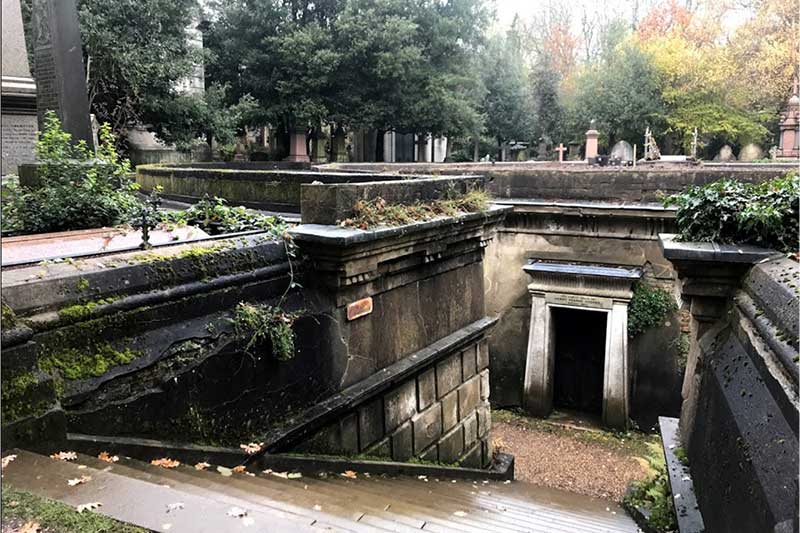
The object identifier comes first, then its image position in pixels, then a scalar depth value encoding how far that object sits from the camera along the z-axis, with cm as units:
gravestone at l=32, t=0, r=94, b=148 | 843
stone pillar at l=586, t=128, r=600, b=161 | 2370
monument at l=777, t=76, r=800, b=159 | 2550
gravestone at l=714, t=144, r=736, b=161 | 3162
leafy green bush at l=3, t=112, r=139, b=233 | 591
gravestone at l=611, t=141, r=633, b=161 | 2591
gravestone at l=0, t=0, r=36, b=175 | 905
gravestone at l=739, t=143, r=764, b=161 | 3195
